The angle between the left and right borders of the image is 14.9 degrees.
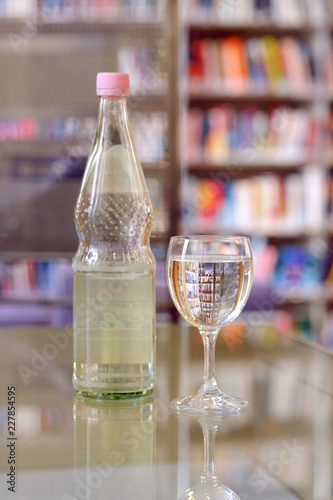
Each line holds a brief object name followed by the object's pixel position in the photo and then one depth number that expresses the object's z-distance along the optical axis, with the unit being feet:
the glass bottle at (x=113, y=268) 4.15
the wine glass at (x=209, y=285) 3.96
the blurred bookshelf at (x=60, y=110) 16.06
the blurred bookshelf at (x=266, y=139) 16.38
